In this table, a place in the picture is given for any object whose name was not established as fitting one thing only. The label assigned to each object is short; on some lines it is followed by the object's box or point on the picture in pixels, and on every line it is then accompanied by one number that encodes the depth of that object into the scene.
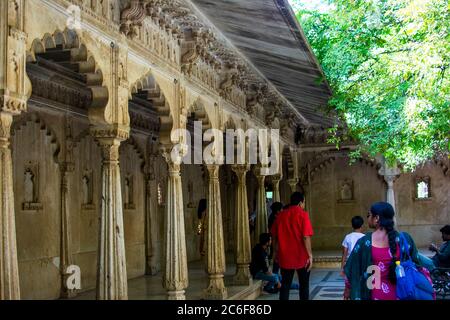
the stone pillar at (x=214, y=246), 10.07
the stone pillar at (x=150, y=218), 14.21
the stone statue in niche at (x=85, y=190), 11.53
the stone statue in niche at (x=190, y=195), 18.00
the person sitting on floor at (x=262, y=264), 11.68
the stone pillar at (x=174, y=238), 8.11
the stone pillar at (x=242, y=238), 12.18
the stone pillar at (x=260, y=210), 14.29
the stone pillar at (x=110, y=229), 6.21
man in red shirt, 8.39
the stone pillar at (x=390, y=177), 20.48
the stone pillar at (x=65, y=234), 10.32
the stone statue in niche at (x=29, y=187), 9.63
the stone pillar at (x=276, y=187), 16.31
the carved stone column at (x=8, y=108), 4.29
